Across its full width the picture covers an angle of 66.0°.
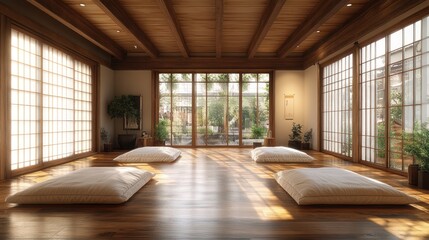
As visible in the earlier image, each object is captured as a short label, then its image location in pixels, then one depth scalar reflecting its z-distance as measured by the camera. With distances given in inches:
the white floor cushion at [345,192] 111.7
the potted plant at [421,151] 146.3
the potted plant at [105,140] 320.6
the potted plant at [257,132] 362.6
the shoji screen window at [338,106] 266.2
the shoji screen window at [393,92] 172.1
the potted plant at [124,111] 338.0
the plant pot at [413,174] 153.6
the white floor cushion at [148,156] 233.9
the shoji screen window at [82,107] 278.8
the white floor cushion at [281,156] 231.8
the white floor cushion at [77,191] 113.0
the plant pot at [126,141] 347.3
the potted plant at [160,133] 360.5
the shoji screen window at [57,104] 225.3
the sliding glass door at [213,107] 379.9
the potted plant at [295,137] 349.7
